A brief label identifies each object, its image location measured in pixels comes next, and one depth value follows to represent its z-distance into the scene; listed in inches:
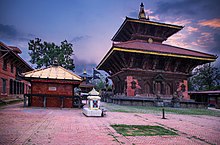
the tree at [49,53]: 1807.3
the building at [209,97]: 1228.5
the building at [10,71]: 745.5
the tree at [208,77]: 1925.4
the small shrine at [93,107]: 408.0
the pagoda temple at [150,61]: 863.7
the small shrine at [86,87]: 1763.0
